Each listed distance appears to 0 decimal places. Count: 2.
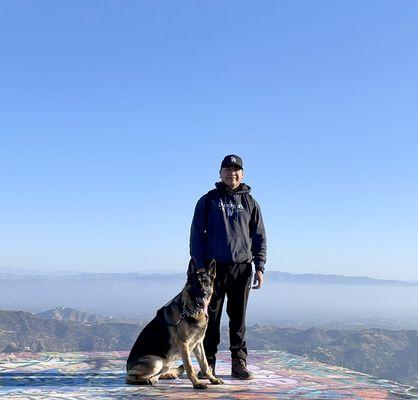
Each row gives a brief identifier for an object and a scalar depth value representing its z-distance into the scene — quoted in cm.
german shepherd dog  684
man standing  776
